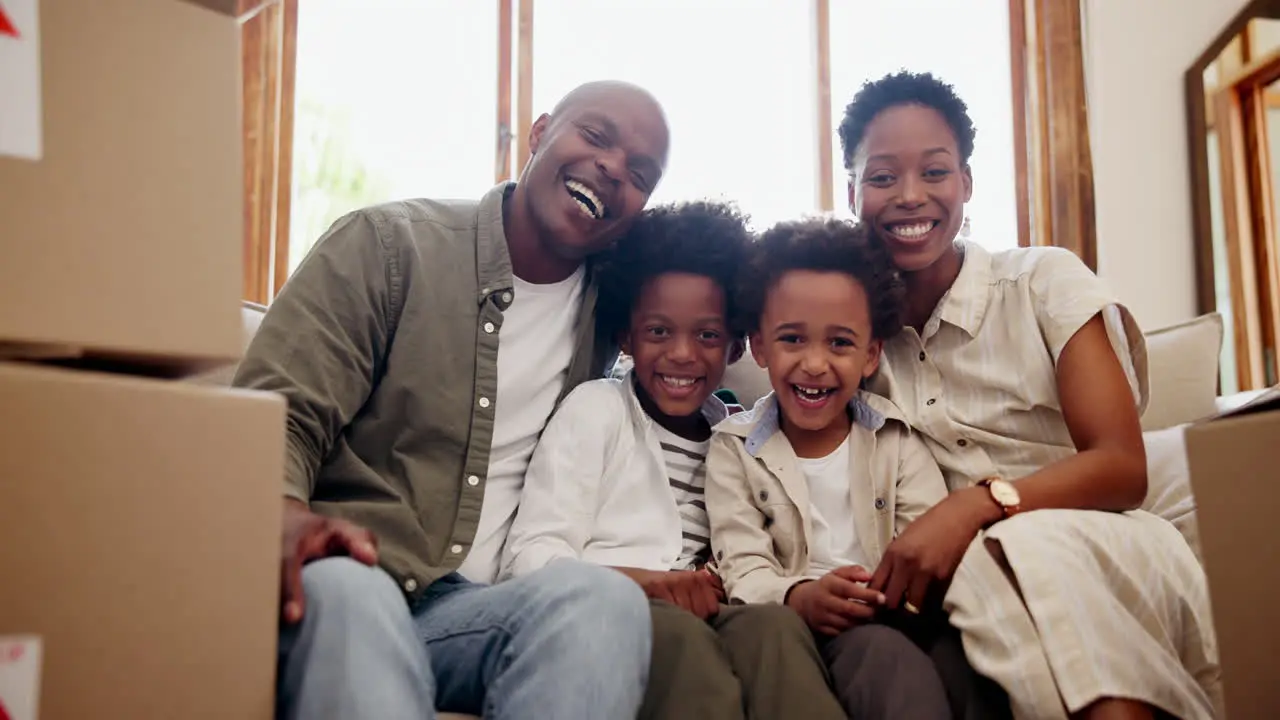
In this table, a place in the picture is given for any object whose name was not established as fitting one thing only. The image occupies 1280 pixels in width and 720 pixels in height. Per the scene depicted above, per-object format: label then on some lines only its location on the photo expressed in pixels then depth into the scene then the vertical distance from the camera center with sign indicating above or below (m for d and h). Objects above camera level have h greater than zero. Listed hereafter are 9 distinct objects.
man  0.84 +0.00
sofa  1.76 +0.08
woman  0.95 -0.04
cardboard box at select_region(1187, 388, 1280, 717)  0.69 -0.08
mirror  2.82 +0.68
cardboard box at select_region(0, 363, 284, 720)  0.58 -0.07
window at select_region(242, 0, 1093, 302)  3.08 +1.09
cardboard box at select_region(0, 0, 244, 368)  0.59 +0.15
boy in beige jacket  1.28 -0.02
